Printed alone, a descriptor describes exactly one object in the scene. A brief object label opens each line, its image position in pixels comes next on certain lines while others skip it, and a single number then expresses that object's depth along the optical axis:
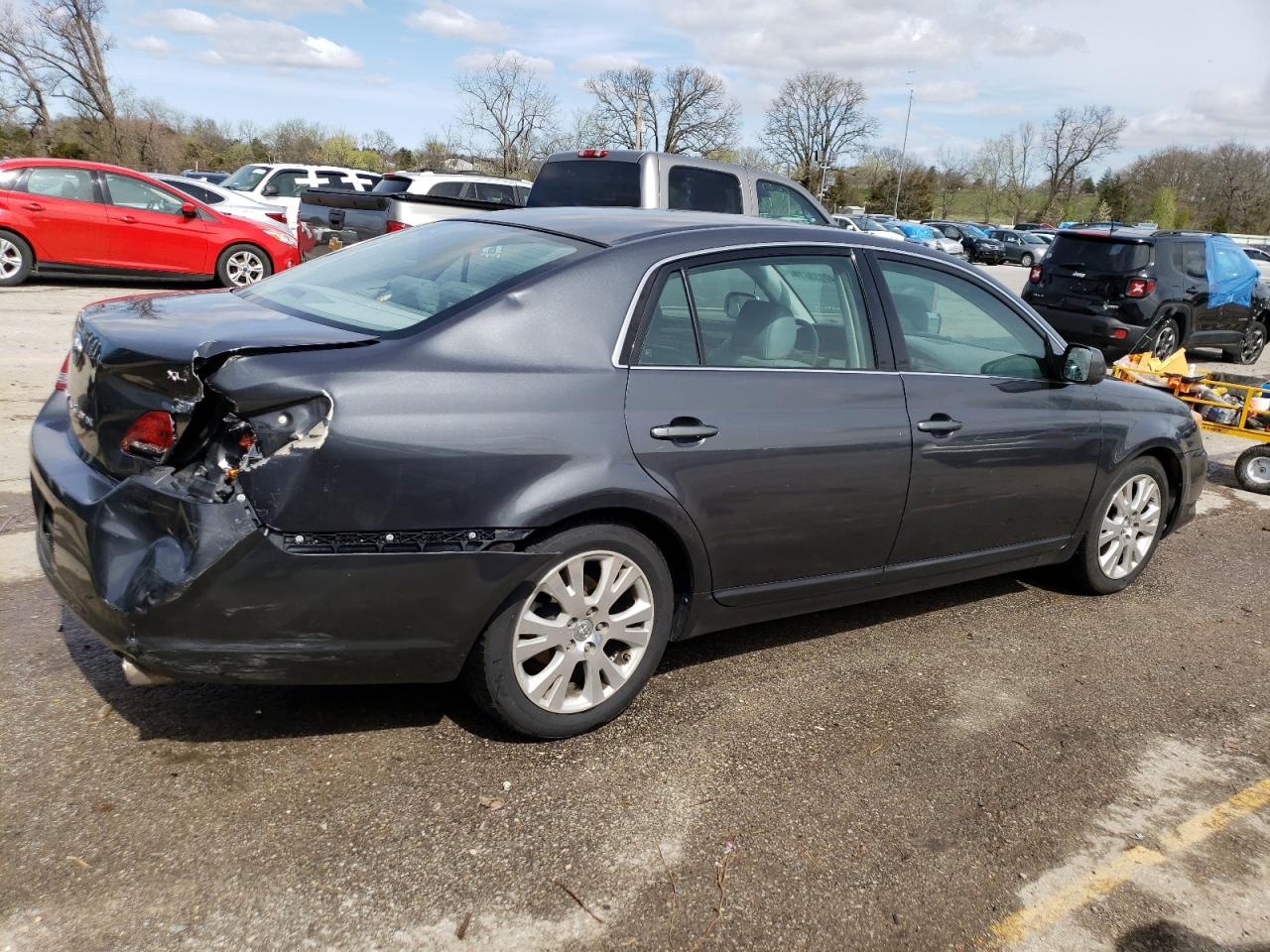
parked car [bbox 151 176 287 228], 16.56
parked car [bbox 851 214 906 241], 35.43
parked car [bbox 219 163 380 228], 20.16
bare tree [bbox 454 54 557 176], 49.38
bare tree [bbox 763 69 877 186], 77.88
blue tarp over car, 13.58
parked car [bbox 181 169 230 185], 29.91
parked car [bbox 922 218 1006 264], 43.81
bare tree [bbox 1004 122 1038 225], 89.12
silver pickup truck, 8.74
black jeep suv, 12.45
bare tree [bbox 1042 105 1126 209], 81.56
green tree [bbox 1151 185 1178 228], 71.88
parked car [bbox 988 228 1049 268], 44.44
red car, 13.02
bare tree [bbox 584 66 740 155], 59.78
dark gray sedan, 2.78
